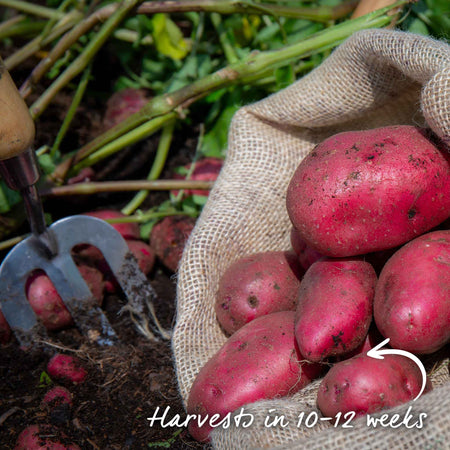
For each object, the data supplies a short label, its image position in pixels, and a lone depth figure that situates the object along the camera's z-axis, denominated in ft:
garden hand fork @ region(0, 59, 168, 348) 1.98
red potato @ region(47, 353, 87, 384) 1.84
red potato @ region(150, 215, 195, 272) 2.20
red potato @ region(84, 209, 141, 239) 2.29
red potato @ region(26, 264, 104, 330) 2.03
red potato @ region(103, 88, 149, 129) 2.61
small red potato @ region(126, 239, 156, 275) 2.19
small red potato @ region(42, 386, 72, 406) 1.76
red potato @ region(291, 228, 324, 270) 1.75
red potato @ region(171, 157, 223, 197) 2.37
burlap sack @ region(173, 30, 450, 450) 1.54
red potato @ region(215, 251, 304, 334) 1.76
